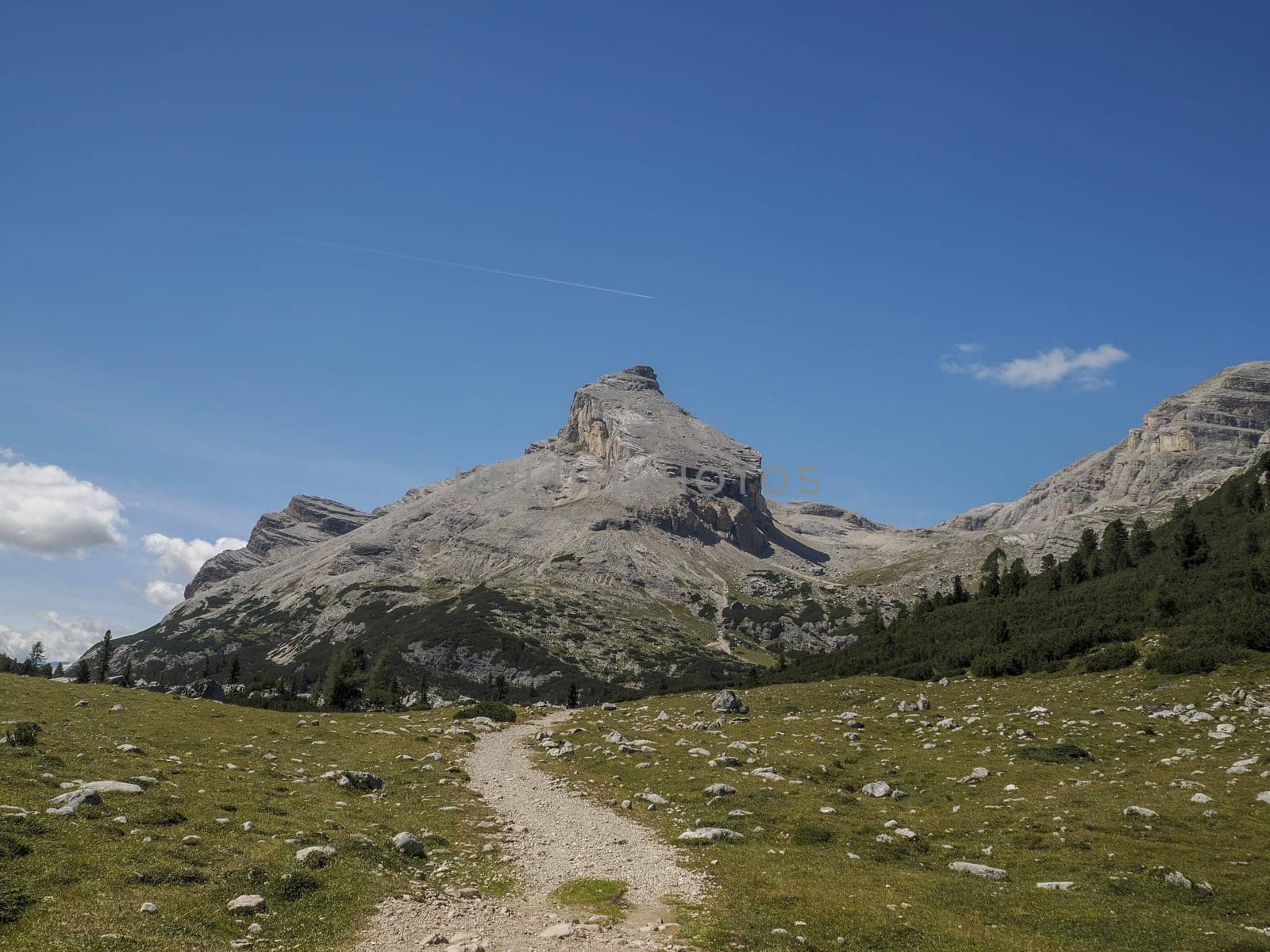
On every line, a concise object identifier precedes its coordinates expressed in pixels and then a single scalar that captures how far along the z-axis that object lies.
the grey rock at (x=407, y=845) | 22.84
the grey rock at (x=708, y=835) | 26.62
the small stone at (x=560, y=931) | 17.52
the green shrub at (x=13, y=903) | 13.96
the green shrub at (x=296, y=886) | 17.84
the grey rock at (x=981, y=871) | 22.83
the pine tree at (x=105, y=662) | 129.00
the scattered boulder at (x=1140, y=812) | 26.92
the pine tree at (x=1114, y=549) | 101.69
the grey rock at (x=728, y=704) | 62.44
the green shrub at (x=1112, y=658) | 58.34
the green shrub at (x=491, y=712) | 62.66
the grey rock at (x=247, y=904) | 16.47
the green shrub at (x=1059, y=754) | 36.81
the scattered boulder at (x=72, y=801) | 19.83
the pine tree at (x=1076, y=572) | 103.25
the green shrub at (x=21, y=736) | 27.69
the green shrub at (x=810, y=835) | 26.48
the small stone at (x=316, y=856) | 20.02
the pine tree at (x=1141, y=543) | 102.50
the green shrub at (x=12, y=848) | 16.28
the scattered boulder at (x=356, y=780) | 32.12
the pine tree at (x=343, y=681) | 95.50
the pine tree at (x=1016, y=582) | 113.56
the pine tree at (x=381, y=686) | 102.17
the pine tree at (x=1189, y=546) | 80.62
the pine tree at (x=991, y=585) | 118.56
